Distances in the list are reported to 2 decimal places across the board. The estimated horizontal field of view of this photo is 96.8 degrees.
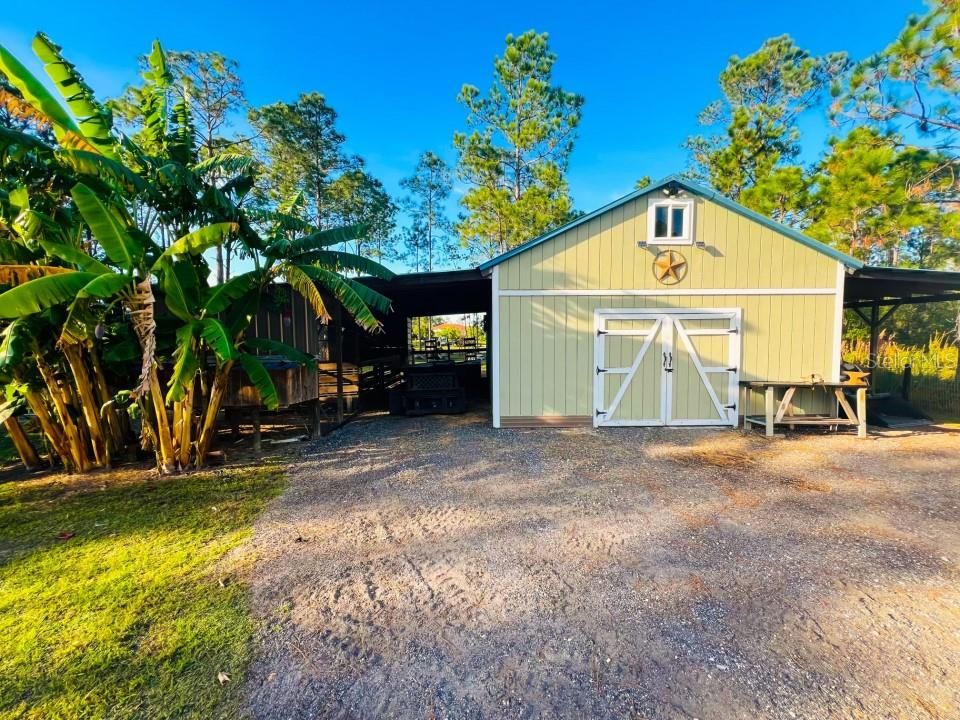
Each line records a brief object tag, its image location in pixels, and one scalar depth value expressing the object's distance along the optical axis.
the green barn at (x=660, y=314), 7.50
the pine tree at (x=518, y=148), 17.84
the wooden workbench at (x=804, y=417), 6.93
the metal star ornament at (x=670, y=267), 7.52
